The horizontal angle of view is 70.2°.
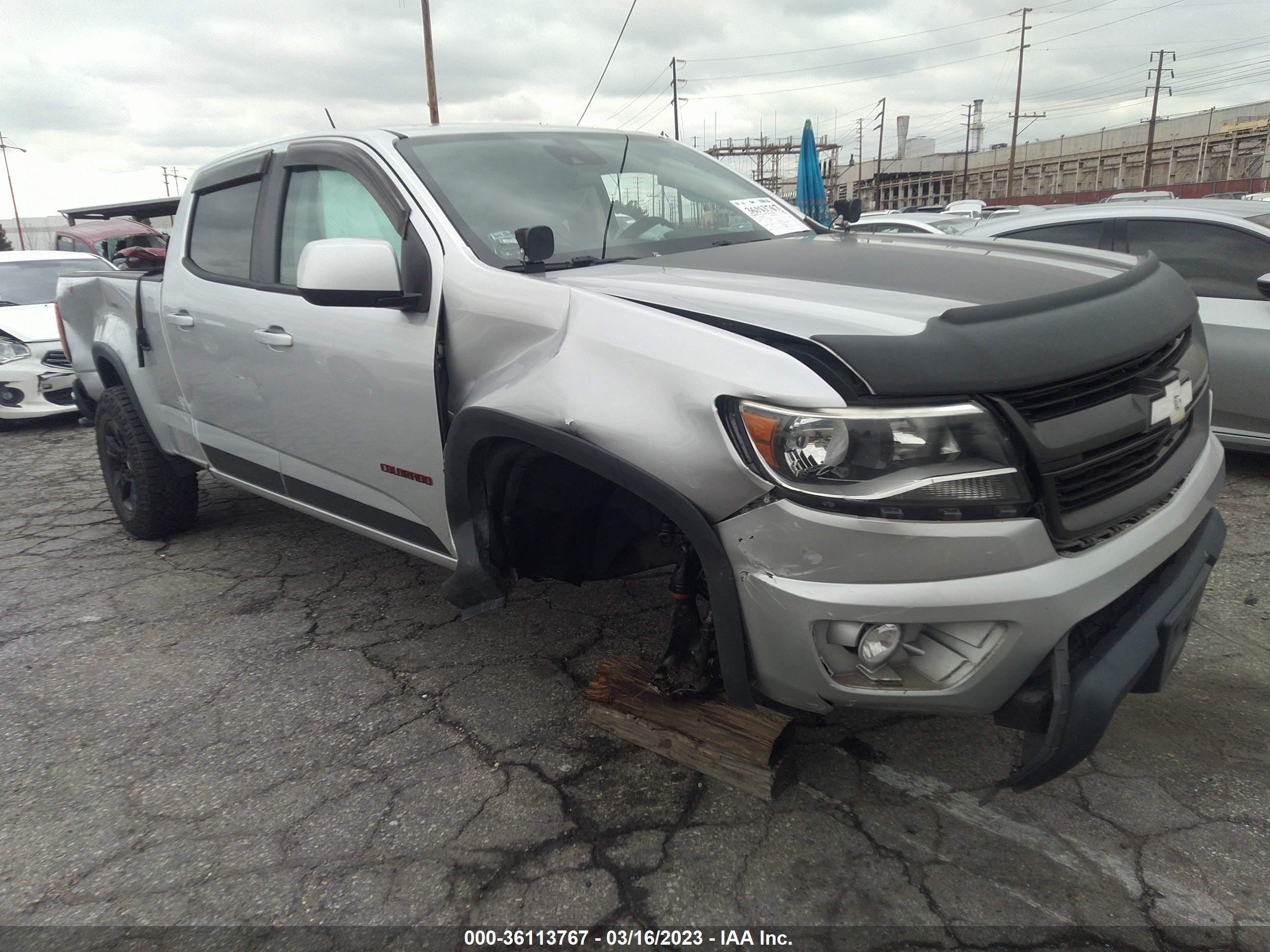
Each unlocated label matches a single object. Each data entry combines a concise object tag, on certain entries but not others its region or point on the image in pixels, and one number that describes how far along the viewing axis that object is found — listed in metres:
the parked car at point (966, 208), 21.52
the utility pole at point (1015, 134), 50.34
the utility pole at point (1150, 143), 42.75
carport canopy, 12.34
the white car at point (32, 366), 7.60
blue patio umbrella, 10.66
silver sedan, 4.44
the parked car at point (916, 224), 10.36
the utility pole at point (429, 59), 20.02
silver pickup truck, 1.67
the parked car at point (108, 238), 14.55
